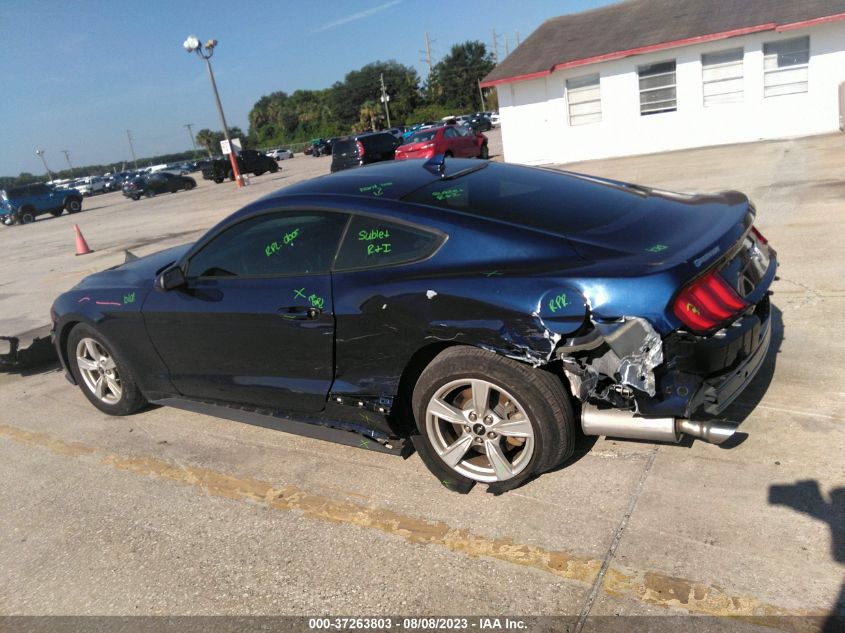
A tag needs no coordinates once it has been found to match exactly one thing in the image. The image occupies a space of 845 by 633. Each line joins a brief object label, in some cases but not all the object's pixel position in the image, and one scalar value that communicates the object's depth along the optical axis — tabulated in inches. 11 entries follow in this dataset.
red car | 839.7
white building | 650.8
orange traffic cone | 606.5
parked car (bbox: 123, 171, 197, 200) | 1454.2
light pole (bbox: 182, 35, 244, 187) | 1181.1
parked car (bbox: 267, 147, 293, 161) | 2536.2
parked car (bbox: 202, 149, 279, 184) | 1534.2
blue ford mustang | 112.7
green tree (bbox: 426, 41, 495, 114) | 3484.3
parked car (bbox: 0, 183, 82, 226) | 1204.5
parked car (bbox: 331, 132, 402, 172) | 1007.6
